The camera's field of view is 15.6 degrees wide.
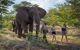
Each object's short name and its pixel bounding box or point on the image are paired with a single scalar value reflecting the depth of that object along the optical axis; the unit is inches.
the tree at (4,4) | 752.5
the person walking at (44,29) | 687.7
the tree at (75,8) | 976.9
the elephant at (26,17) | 757.3
